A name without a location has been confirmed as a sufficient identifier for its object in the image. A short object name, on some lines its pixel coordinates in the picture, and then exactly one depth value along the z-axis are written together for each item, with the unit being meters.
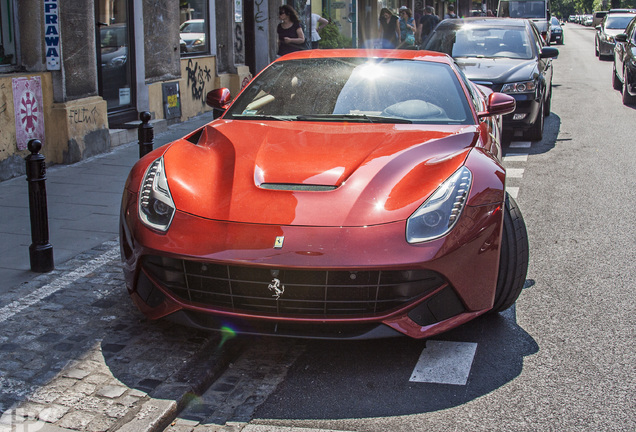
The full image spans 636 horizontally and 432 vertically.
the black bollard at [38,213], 4.89
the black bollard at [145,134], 6.51
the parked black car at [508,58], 10.30
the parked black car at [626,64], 14.28
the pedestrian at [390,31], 19.00
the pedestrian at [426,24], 23.70
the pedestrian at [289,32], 13.37
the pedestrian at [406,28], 20.71
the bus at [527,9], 31.94
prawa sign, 8.56
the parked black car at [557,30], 35.30
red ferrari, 3.61
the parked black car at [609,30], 27.50
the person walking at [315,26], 18.16
